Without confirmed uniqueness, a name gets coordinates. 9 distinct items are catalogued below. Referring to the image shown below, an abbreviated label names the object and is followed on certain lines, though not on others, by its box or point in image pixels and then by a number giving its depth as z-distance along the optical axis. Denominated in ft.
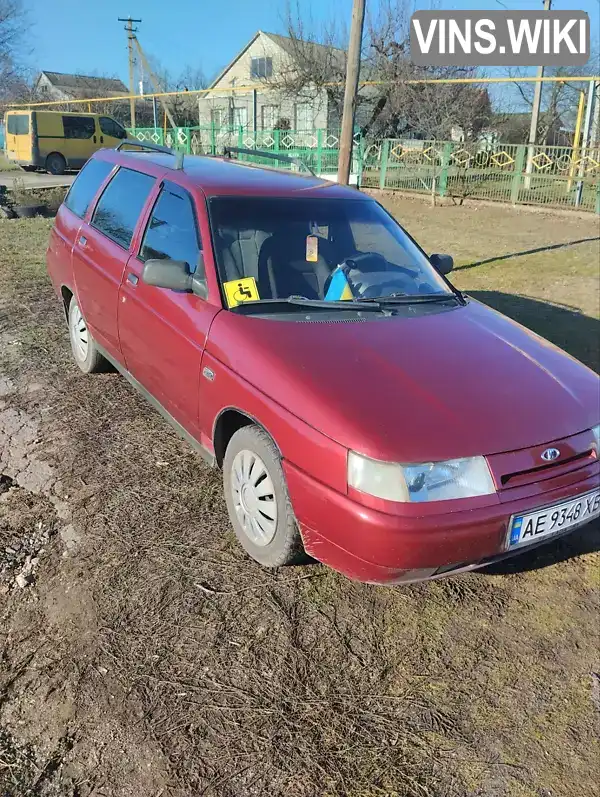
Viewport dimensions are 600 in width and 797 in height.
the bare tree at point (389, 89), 97.55
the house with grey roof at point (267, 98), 110.01
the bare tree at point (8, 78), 107.04
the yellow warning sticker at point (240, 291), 10.69
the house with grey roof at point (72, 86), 204.03
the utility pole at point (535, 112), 85.40
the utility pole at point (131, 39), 169.99
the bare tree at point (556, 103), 119.75
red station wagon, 7.98
